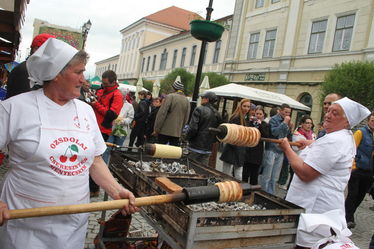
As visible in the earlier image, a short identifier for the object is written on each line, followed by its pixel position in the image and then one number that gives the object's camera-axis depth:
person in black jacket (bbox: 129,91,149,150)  9.16
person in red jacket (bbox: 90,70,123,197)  4.82
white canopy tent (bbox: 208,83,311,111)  12.25
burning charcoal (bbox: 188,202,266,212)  2.35
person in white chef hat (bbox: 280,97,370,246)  2.49
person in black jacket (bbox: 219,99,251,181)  5.58
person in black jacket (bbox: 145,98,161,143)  8.88
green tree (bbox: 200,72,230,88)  20.67
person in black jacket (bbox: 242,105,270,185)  6.00
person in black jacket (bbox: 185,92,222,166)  5.50
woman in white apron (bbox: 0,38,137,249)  1.67
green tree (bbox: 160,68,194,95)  23.63
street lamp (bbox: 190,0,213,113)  5.67
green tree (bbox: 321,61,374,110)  11.74
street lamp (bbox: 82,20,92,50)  15.02
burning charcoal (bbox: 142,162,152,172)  3.09
